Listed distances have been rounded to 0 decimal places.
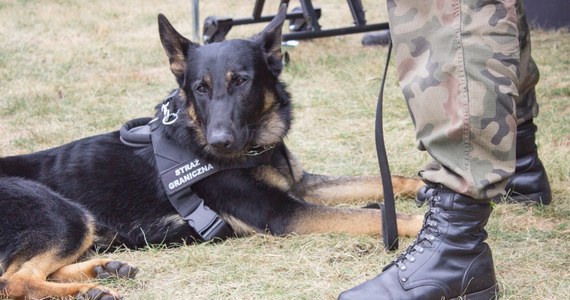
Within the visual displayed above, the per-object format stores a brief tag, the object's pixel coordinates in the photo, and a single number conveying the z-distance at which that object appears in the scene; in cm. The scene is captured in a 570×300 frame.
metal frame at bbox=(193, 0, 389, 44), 742
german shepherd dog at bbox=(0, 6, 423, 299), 326
